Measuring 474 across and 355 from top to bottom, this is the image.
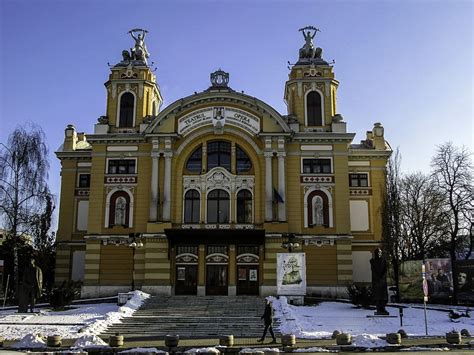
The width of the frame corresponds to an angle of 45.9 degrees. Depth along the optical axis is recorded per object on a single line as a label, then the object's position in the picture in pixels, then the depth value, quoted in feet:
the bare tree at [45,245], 155.40
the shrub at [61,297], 116.16
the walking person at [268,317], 80.38
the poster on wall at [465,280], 108.58
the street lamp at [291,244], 117.08
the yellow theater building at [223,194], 136.67
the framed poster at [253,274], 136.77
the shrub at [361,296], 115.24
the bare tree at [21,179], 135.74
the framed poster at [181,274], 137.39
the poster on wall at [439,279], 109.40
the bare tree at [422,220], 141.18
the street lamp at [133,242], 118.34
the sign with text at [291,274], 109.70
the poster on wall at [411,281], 113.39
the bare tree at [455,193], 132.46
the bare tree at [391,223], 140.97
